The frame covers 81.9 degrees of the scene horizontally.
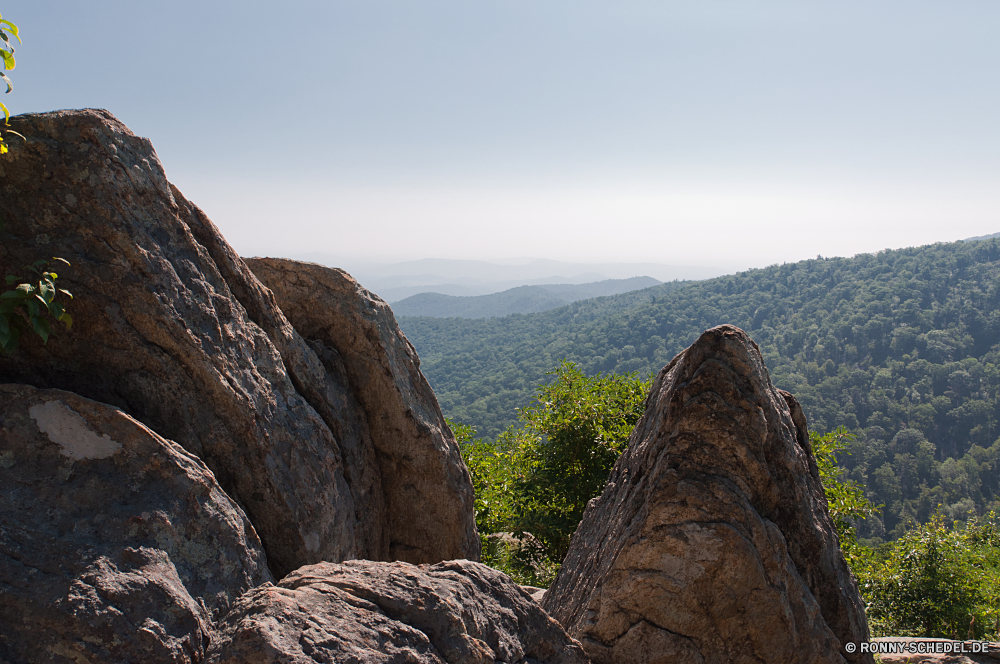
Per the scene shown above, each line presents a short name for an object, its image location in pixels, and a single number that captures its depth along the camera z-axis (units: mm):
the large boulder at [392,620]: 3564
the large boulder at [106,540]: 3838
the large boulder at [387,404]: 8680
